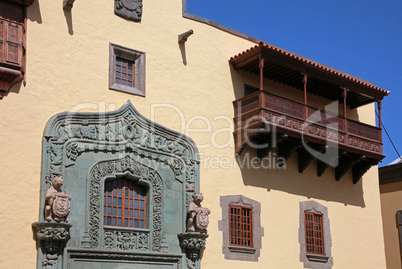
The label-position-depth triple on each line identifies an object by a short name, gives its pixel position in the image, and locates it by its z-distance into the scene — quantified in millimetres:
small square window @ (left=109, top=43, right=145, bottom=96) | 17841
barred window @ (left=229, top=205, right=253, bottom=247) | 19141
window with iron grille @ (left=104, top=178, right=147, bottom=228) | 16859
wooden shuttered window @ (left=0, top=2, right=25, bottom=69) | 15484
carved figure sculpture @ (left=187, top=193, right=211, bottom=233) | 17688
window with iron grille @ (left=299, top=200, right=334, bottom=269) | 20797
